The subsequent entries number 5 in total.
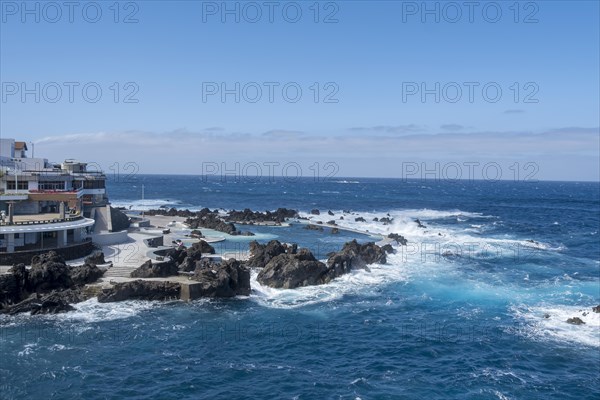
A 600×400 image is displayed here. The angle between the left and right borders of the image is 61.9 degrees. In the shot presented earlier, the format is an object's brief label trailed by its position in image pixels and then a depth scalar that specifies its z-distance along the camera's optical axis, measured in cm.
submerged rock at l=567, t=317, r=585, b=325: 3838
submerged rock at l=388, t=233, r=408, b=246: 7488
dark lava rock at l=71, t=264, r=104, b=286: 4178
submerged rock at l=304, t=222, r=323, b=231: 8906
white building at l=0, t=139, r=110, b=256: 4644
